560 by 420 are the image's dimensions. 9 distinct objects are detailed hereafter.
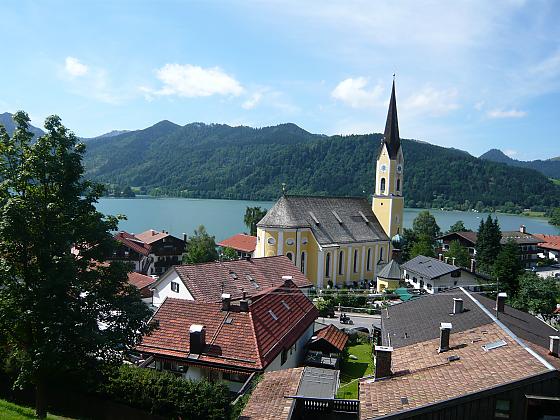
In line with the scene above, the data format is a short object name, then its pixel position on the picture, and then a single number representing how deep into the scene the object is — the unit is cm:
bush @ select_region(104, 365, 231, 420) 1333
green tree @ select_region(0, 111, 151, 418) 1057
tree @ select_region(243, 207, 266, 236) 7706
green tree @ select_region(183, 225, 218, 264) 4975
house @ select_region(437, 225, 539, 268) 7288
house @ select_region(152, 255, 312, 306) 2525
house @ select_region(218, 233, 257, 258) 6177
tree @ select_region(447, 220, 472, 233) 9231
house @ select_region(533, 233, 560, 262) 7950
